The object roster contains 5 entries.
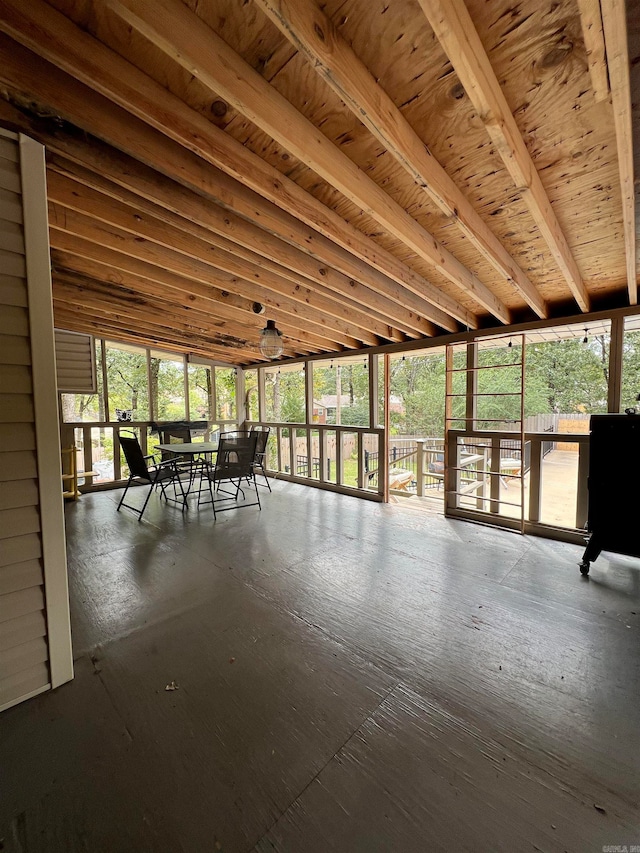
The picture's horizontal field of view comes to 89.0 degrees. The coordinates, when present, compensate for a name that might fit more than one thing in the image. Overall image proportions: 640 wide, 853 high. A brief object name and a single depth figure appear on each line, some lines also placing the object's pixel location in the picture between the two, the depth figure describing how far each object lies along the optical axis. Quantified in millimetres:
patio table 4461
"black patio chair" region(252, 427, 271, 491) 5255
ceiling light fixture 3561
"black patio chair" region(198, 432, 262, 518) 4227
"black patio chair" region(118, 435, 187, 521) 4054
